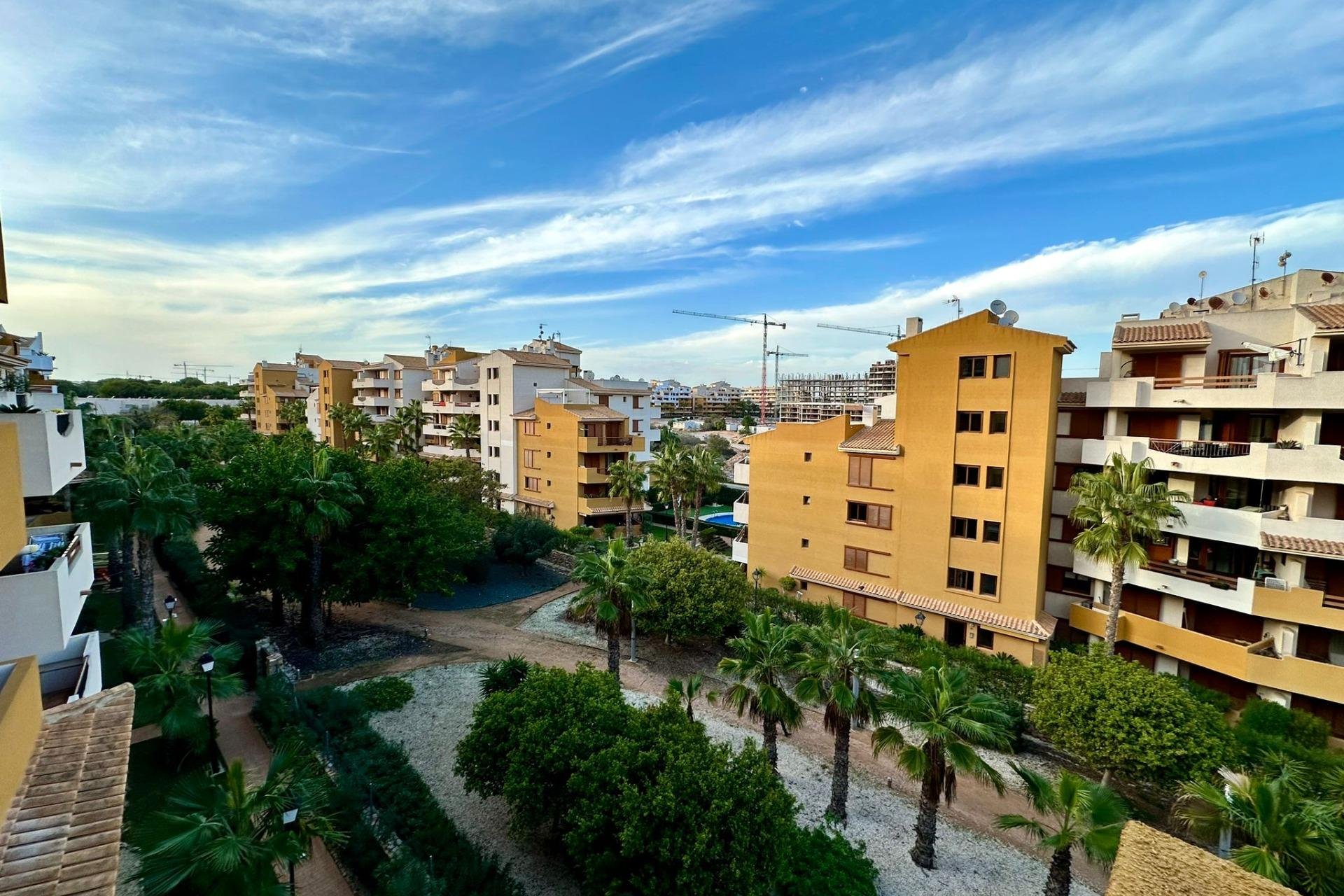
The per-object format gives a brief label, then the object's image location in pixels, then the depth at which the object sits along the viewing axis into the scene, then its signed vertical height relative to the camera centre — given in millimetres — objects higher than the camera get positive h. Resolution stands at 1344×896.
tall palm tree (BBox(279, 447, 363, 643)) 23391 -4215
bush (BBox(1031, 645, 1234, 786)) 16312 -9134
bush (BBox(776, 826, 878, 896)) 12906 -10563
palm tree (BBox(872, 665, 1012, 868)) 13656 -7761
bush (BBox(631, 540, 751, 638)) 25906 -8489
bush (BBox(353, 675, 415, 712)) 21422 -10759
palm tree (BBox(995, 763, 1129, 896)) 11820 -8468
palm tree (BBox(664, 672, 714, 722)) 15792 -8104
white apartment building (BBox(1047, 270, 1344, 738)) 19953 -2954
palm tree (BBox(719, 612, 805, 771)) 16109 -7569
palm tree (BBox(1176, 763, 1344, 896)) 10227 -7733
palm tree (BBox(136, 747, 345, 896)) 8109 -6384
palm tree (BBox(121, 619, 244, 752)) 15828 -7603
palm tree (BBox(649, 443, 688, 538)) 38938 -4585
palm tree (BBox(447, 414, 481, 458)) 56312 -2866
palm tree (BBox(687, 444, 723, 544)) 38969 -4578
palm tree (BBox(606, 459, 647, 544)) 41719 -5433
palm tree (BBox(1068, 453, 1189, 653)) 21328 -3988
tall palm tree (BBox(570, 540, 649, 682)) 20625 -6630
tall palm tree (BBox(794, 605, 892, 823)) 15484 -7203
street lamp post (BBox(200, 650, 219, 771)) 15875 -7331
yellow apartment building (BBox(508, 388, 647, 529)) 46000 -4031
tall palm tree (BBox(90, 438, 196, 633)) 19578 -3297
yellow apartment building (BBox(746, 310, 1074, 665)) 24656 -4166
